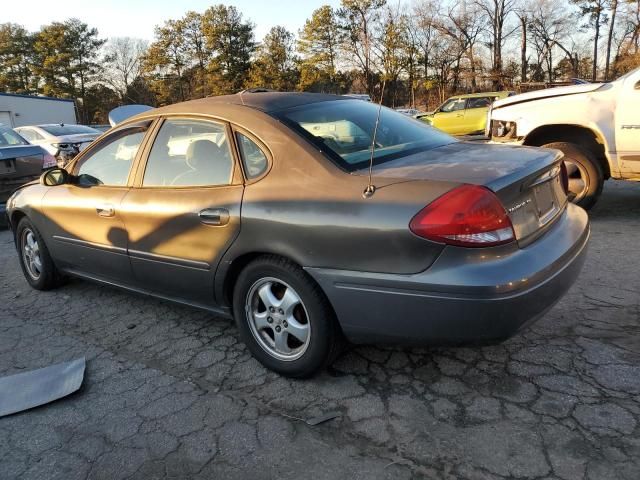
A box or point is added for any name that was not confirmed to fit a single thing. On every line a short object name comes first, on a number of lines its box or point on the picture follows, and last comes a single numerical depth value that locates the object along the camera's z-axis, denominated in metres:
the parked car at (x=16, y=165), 7.62
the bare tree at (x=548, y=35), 43.81
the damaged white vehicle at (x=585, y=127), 5.22
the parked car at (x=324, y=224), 2.18
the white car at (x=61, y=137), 12.25
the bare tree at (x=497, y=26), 42.91
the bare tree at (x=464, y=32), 42.59
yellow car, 17.16
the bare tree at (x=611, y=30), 42.03
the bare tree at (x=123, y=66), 55.71
